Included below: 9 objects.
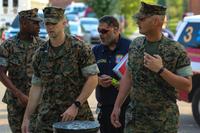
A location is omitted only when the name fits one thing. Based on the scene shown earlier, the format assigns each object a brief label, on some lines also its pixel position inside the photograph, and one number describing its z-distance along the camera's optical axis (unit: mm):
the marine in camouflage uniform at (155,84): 5550
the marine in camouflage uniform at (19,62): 7067
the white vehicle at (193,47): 11973
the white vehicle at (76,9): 82437
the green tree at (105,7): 58434
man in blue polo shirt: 7209
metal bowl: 5015
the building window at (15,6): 81830
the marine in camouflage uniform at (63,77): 5712
